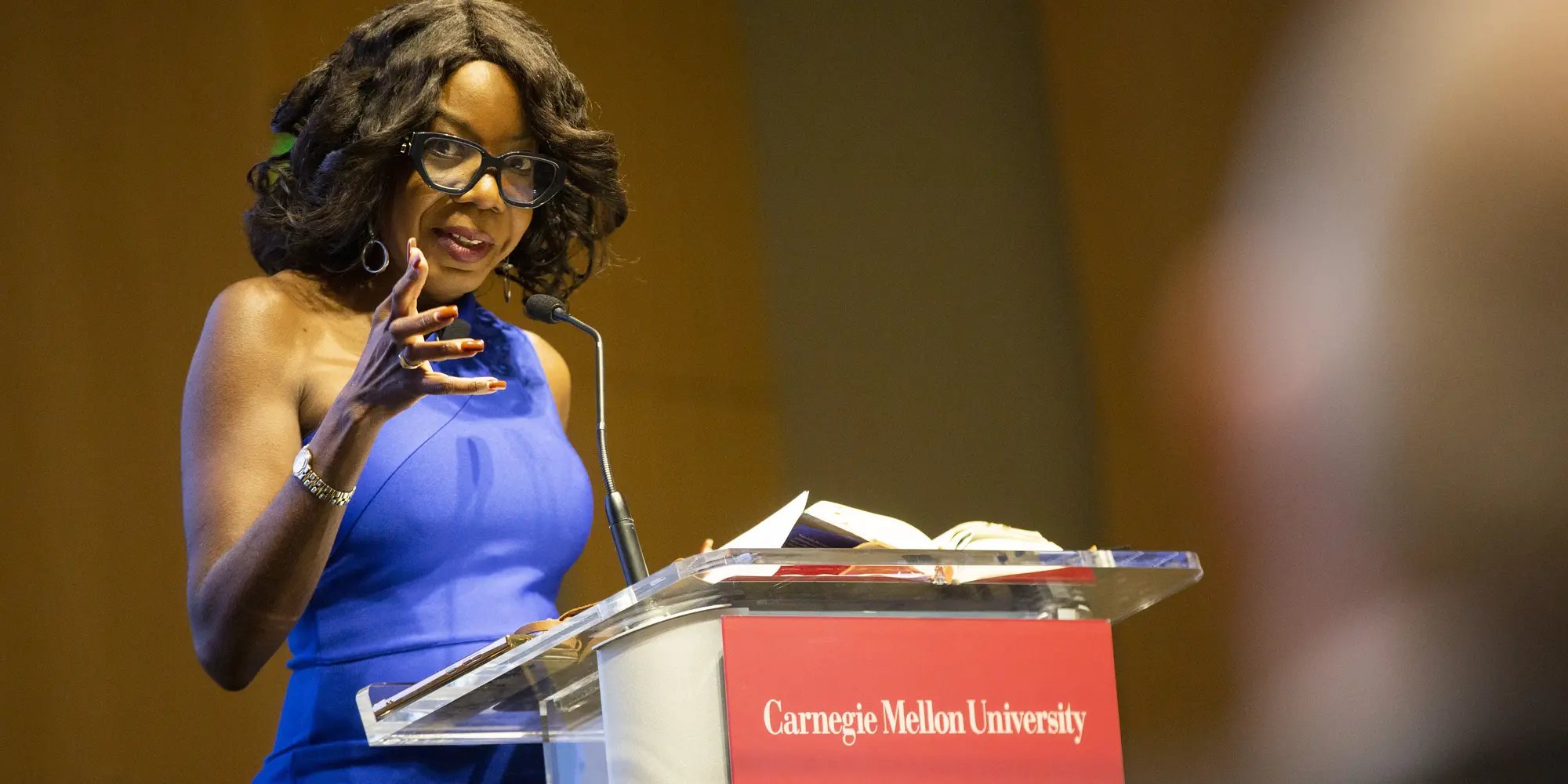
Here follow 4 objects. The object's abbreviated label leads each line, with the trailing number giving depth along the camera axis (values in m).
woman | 5.09
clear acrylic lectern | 4.79
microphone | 5.14
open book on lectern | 4.94
